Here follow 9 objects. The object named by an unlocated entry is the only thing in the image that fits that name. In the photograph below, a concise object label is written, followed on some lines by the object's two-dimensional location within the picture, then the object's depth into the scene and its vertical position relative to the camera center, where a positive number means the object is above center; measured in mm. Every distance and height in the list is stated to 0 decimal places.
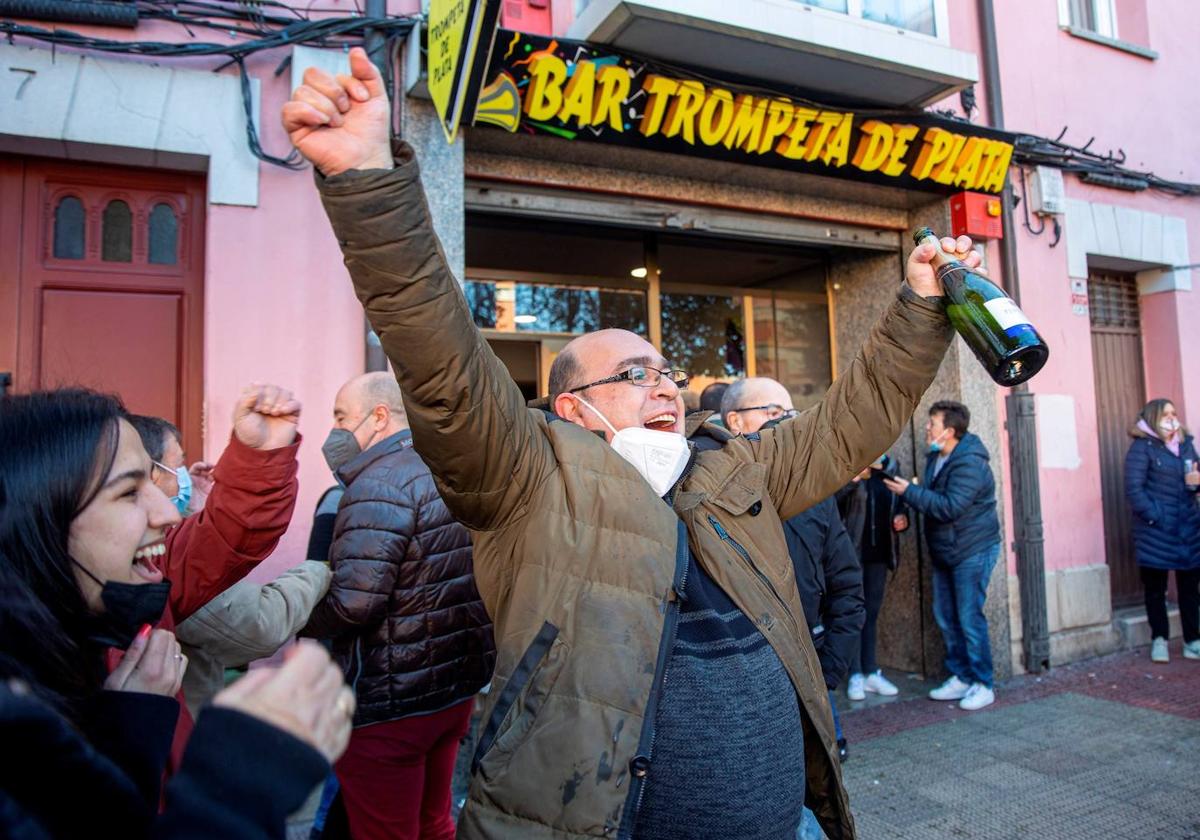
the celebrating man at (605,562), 1395 -206
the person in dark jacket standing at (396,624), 2551 -500
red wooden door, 4145 +1069
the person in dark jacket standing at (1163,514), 6414 -491
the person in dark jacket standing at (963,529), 5402 -489
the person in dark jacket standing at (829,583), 3225 -505
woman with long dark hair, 893 -273
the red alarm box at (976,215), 6277 +1973
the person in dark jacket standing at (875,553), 5746 -674
